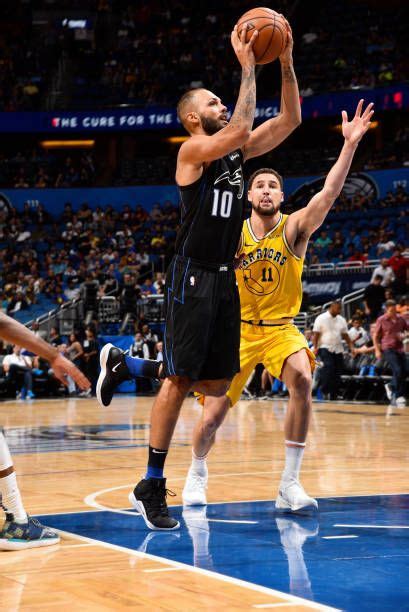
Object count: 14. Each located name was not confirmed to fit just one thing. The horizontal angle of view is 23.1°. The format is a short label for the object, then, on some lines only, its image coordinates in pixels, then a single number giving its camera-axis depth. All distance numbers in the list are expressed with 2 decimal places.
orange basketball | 5.27
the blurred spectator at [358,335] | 18.69
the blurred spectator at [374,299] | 20.19
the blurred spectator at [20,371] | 20.42
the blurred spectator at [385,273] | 20.95
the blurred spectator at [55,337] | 22.60
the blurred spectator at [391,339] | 16.22
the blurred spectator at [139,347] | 20.39
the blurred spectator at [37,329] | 22.11
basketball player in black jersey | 5.22
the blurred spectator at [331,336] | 17.06
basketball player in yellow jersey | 6.09
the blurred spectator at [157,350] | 20.48
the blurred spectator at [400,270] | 20.66
